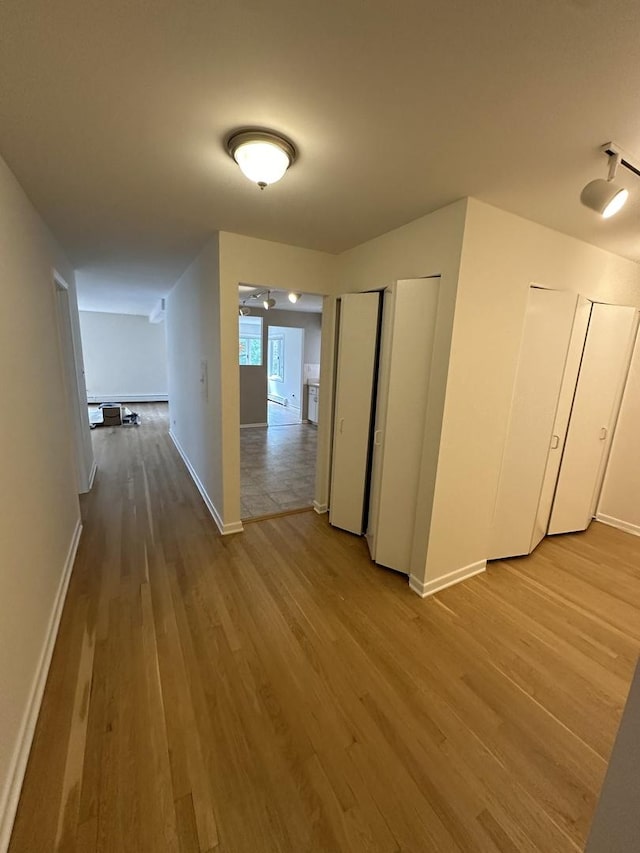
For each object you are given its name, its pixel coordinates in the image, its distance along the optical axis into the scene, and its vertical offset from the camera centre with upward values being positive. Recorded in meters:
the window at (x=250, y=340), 7.99 +0.36
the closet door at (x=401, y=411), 2.22 -0.35
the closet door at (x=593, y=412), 2.87 -0.38
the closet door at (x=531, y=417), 2.40 -0.37
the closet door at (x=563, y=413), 2.69 -0.37
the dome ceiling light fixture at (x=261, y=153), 1.42 +0.86
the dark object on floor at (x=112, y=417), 6.71 -1.41
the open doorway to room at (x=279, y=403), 4.05 -1.15
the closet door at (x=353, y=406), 2.71 -0.40
